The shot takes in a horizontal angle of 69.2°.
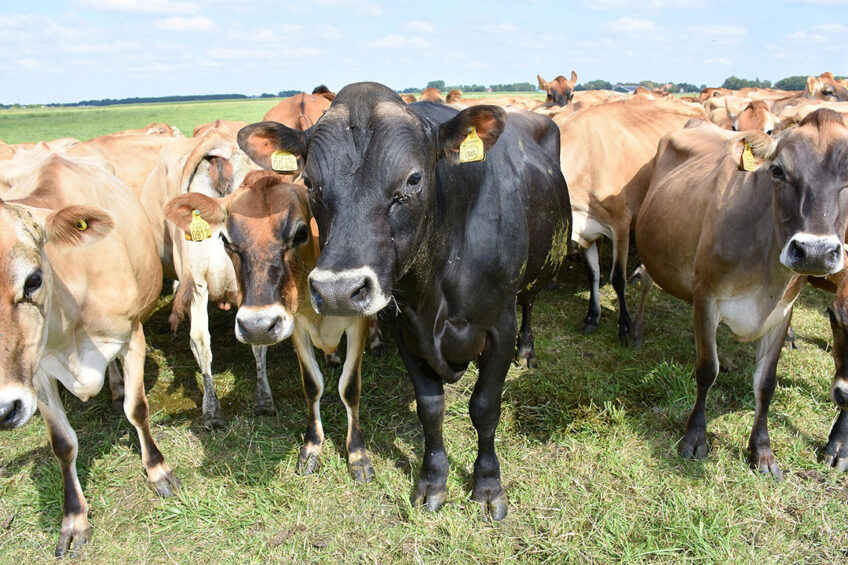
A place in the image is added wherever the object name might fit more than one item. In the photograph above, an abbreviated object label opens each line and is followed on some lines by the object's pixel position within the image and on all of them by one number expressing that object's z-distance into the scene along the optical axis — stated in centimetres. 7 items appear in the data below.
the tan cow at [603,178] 627
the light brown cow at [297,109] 704
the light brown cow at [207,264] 464
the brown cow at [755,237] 304
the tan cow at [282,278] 325
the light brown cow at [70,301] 272
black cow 248
